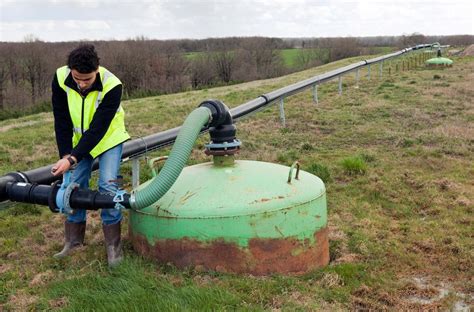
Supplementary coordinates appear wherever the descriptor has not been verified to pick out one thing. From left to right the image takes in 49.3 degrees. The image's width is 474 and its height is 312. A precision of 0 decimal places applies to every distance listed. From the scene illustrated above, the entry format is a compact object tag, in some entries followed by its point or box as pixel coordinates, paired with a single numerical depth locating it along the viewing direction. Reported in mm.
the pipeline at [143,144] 4281
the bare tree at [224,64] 54781
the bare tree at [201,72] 51000
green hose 3826
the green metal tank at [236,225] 3932
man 3961
